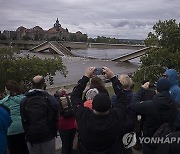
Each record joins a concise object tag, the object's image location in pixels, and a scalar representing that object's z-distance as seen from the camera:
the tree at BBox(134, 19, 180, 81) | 10.26
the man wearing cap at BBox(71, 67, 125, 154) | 1.42
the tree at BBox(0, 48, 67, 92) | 11.50
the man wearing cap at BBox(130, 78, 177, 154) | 1.79
